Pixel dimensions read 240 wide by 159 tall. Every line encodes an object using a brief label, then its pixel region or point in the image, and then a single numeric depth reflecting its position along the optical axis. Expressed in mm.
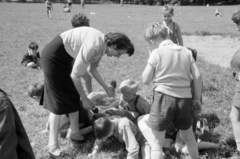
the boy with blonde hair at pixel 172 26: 4457
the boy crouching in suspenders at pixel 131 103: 3133
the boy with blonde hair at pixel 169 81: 2270
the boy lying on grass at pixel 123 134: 2818
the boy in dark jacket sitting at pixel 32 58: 6668
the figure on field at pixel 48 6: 19725
